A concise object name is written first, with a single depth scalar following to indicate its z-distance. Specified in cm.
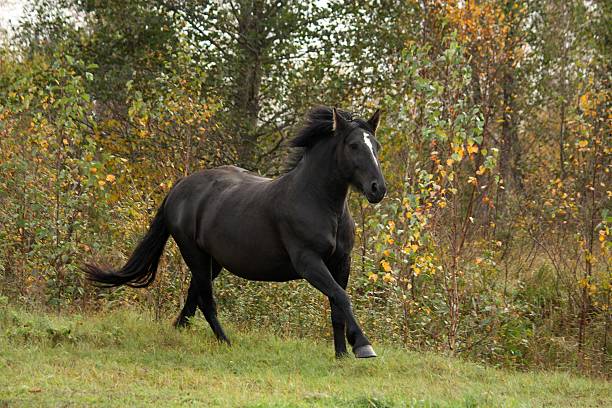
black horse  1407
